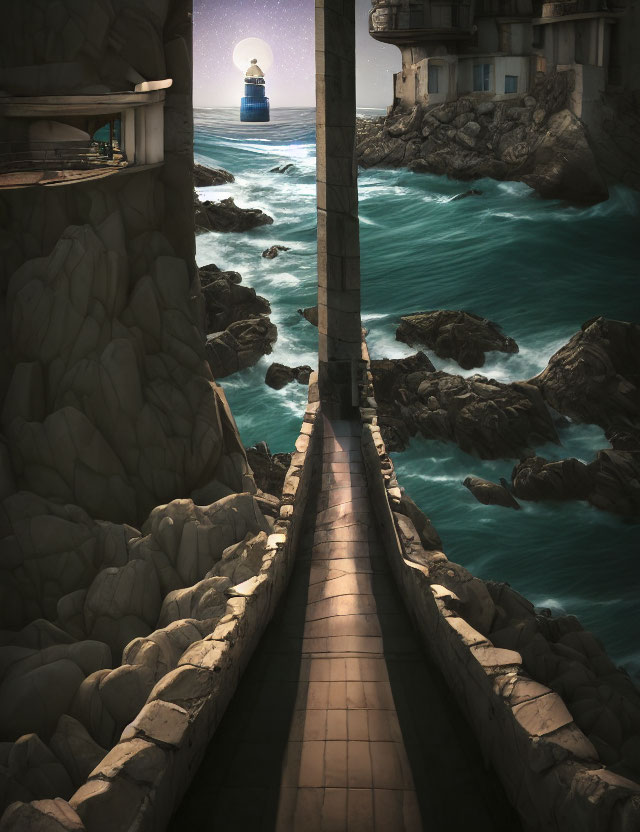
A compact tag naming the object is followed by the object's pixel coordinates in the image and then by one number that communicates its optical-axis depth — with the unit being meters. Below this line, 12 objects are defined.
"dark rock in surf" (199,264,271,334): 30.27
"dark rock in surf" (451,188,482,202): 31.85
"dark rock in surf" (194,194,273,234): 32.38
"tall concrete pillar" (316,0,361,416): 15.41
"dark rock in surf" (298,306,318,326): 29.84
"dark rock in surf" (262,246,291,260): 31.78
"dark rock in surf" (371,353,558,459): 24.89
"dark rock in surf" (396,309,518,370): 27.20
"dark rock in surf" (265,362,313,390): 28.48
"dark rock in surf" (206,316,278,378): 28.42
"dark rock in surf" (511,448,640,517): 22.28
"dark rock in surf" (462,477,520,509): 23.56
